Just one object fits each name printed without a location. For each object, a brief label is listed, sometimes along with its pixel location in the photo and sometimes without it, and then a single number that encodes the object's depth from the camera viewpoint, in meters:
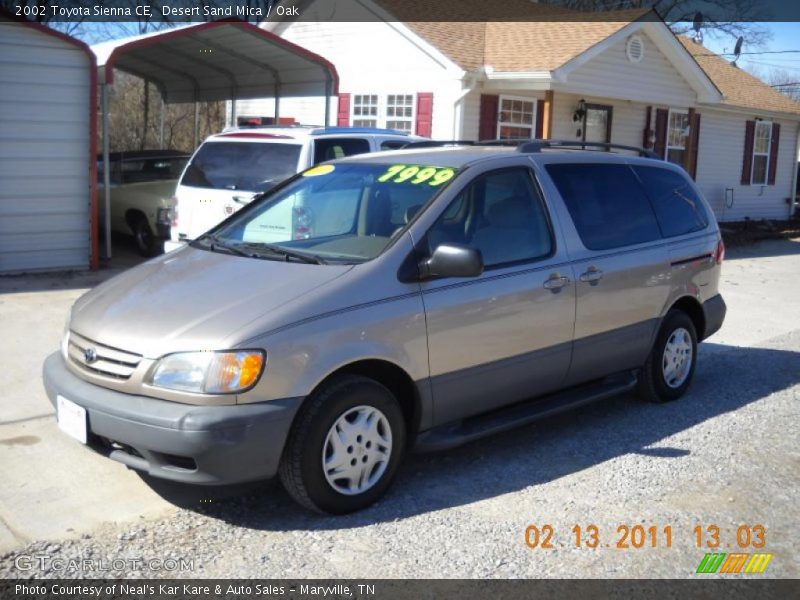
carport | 11.93
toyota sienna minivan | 3.95
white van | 8.87
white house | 15.20
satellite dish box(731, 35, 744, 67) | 26.22
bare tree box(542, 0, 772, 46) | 34.78
